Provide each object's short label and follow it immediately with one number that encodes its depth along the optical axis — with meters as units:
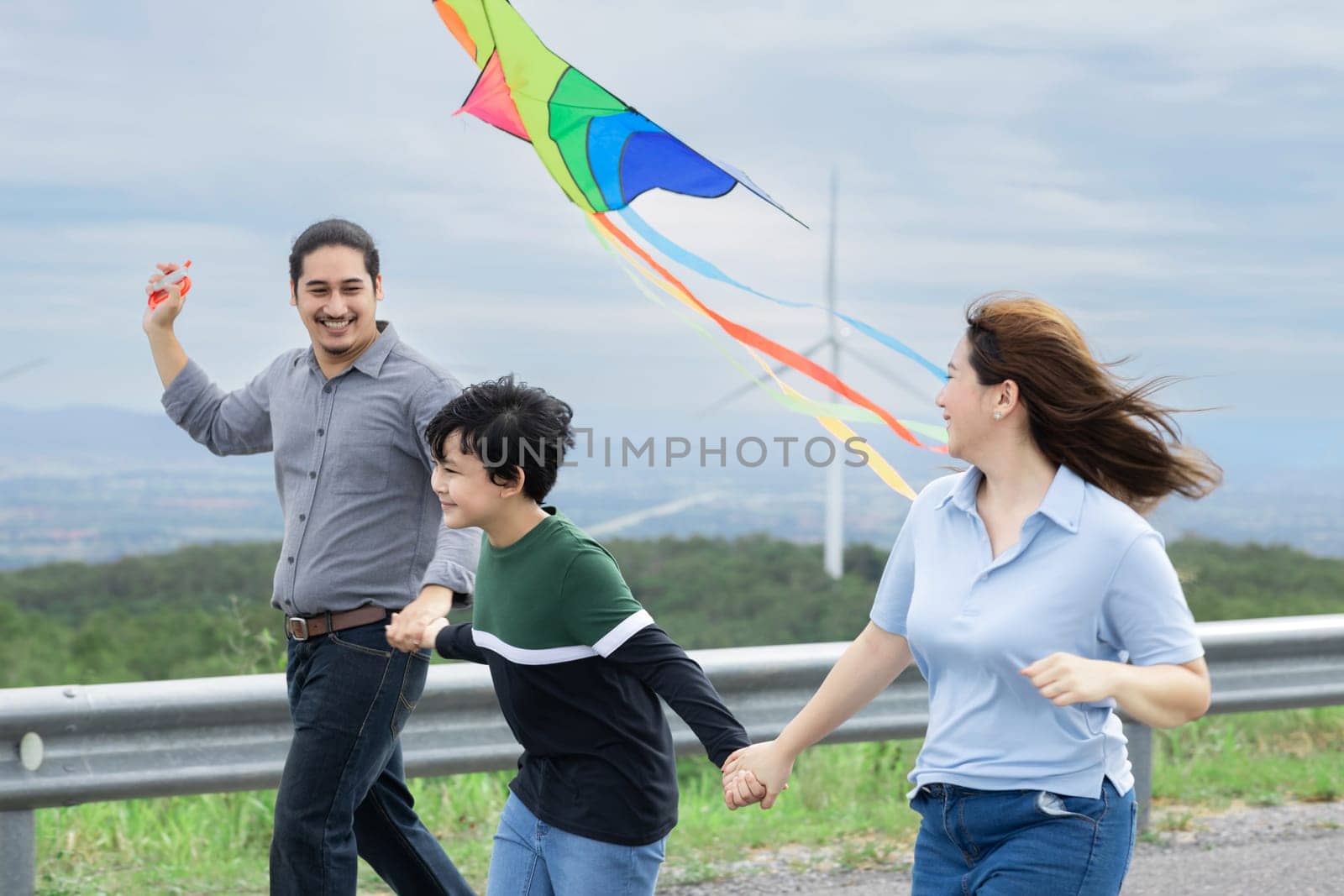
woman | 4.94
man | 6.91
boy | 5.58
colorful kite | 5.98
